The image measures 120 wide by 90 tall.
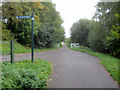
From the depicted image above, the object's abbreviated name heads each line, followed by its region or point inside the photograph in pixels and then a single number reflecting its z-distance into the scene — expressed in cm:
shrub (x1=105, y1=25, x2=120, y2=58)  1032
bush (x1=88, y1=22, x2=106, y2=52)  1484
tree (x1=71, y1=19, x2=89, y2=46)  3095
